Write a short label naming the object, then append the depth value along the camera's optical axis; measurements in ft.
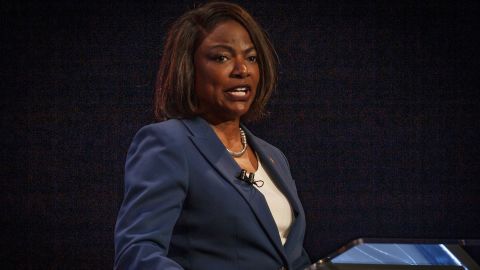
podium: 18.02
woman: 19.22
